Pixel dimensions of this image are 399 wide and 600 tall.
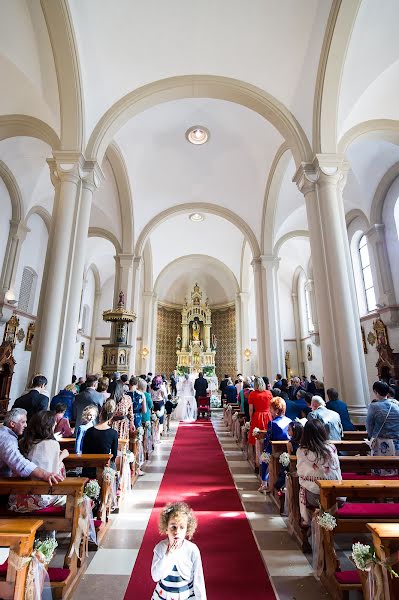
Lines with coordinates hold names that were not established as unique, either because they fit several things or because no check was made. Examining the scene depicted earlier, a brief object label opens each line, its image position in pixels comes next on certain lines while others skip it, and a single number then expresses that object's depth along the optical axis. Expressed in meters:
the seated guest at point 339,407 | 4.45
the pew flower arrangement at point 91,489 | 2.73
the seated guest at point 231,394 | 10.70
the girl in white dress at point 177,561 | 1.56
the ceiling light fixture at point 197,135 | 10.43
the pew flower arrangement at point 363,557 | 1.79
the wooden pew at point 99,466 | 3.01
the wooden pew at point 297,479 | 2.93
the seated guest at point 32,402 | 3.86
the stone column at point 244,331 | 18.30
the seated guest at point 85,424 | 3.43
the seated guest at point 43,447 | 2.56
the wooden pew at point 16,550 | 1.71
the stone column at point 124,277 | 11.45
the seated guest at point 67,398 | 5.02
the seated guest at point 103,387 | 4.99
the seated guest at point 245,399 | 7.28
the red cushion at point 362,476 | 3.16
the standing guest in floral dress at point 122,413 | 4.34
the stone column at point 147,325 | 17.09
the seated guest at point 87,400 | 4.27
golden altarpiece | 20.14
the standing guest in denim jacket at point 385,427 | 3.61
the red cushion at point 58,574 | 2.18
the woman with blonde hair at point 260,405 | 5.21
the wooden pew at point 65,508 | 2.30
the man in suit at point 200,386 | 11.29
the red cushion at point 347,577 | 2.15
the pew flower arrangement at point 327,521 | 2.23
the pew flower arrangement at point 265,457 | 4.04
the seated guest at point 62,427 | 4.21
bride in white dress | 11.55
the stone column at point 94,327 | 18.83
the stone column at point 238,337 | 18.83
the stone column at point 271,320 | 11.16
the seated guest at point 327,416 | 3.64
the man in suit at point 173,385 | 12.83
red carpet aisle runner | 2.29
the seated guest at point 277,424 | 4.04
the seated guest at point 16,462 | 2.36
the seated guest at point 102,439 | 3.30
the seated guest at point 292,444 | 3.17
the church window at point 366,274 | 12.18
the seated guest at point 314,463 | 2.70
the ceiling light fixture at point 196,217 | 16.33
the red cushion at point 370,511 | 2.36
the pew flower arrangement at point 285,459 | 3.39
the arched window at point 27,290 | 12.03
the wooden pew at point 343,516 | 2.29
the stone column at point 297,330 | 19.48
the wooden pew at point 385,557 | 1.68
